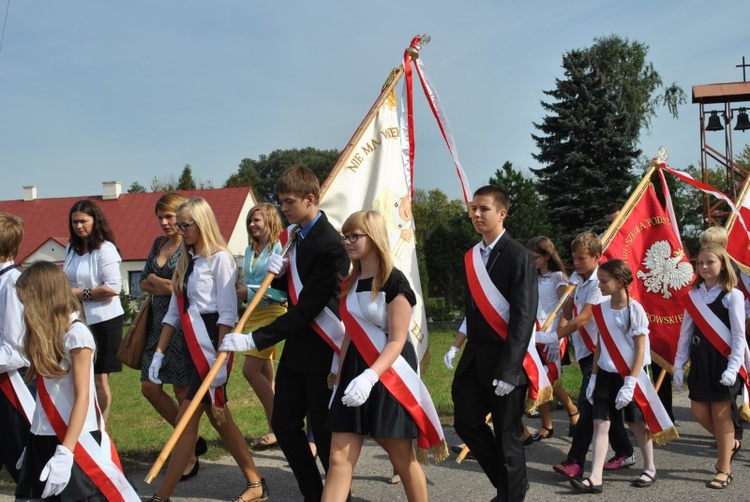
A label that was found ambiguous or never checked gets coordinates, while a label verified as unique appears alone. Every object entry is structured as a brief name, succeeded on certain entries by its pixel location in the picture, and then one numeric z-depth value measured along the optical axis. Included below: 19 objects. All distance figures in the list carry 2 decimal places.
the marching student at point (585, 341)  6.08
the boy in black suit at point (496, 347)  4.80
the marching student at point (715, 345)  6.12
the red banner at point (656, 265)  7.61
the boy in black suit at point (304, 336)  4.75
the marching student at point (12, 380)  4.41
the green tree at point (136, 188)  68.31
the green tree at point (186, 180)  59.53
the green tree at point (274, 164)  74.75
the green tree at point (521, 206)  25.06
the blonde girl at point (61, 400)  3.76
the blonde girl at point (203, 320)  5.10
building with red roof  45.34
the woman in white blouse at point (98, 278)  6.27
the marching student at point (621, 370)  5.92
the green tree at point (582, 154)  29.94
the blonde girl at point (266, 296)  6.21
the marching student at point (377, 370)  4.27
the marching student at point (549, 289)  7.59
